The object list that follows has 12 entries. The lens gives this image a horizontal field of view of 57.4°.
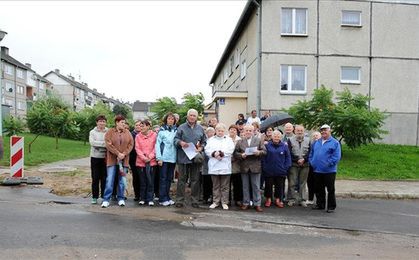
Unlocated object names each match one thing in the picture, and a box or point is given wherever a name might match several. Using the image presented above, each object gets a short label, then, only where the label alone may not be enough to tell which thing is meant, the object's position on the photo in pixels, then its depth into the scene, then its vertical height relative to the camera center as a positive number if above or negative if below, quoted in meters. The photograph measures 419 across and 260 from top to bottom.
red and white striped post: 10.17 -1.17
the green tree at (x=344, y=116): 15.02 -0.05
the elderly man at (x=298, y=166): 8.90 -1.21
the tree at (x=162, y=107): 25.25 +0.41
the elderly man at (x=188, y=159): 8.16 -0.95
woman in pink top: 8.20 -1.10
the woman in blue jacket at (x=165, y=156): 8.23 -0.92
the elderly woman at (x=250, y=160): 8.21 -1.00
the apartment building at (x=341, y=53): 20.25 +3.28
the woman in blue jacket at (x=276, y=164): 8.53 -1.13
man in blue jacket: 8.41 -1.14
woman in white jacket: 8.20 -1.04
